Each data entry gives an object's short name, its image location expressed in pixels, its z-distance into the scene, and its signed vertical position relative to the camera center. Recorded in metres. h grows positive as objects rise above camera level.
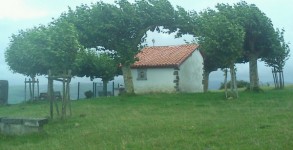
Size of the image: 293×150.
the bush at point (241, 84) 62.38 +0.70
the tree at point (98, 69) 50.06 +2.65
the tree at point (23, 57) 34.70 +3.03
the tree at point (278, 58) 40.69 +2.97
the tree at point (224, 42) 32.16 +3.45
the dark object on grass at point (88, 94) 46.22 -0.14
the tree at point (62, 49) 22.12 +2.19
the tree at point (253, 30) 38.56 +5.13
